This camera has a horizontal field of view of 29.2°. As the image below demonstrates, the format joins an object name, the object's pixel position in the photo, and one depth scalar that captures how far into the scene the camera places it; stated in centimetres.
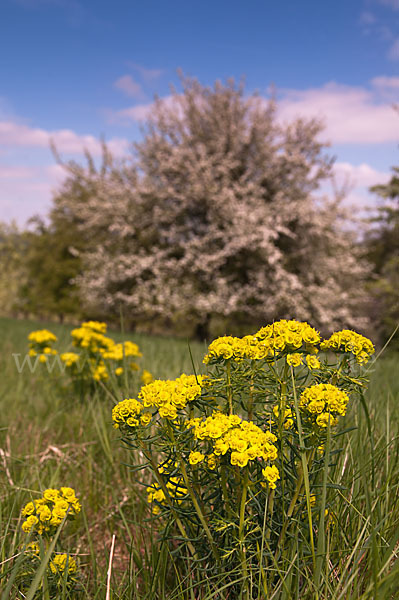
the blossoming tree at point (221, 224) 1100
